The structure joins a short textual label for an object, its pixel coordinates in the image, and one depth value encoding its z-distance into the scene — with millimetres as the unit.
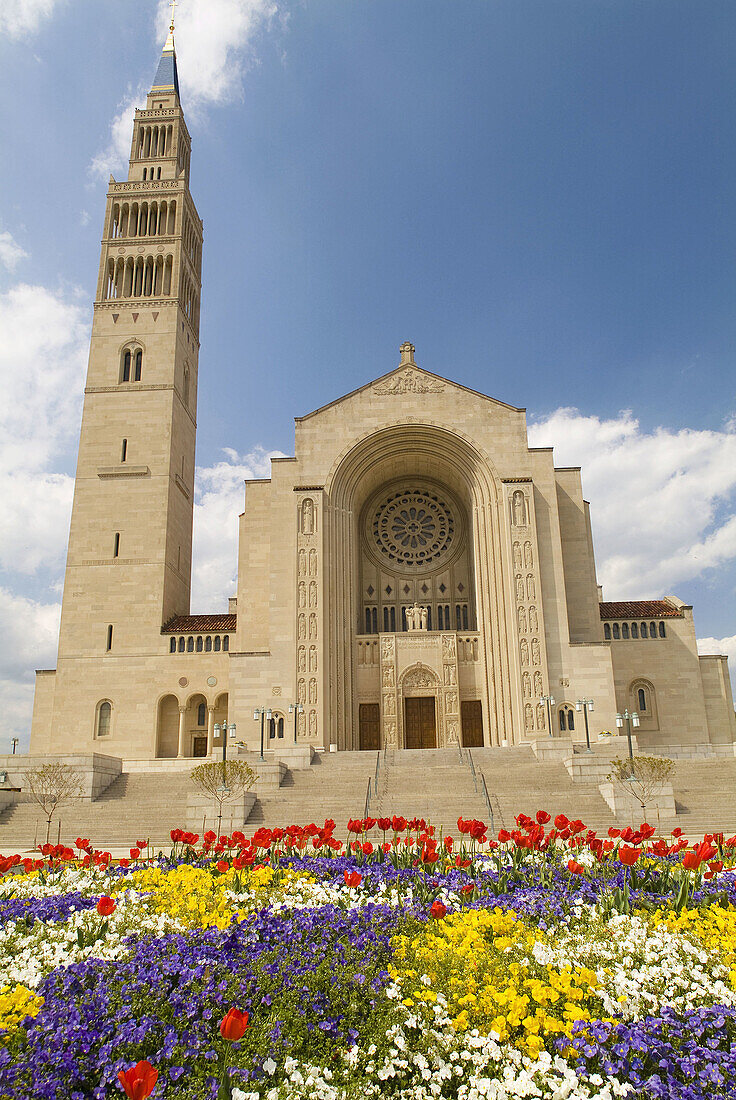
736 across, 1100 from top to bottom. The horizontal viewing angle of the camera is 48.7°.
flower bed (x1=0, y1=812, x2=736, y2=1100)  4270
